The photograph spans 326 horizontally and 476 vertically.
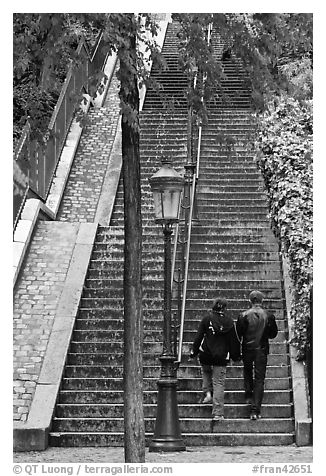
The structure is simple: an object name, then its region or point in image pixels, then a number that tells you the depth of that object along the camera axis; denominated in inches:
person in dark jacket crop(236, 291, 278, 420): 523.8
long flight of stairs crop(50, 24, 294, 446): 522.0
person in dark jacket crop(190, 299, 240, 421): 521.3
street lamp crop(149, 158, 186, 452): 487.5
